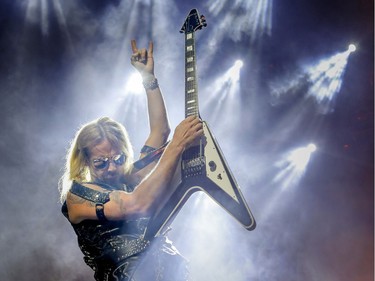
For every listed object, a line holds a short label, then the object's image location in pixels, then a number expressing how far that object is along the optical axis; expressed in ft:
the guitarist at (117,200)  8.32
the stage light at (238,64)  27.84
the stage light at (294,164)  29.14
